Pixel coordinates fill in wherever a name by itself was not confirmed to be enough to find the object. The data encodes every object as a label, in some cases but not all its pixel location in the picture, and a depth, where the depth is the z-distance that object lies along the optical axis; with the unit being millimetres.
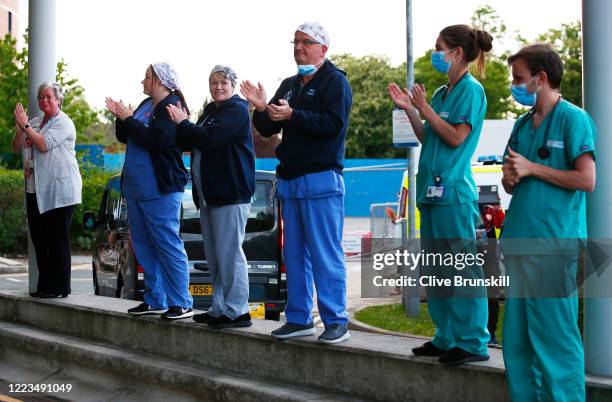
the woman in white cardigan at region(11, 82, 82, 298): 16016
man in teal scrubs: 8055
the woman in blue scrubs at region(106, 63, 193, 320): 13875
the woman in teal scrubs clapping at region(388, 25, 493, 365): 9864
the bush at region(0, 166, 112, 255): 46613
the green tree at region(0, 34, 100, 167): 61086
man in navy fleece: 11307
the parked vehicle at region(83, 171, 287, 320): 19808
